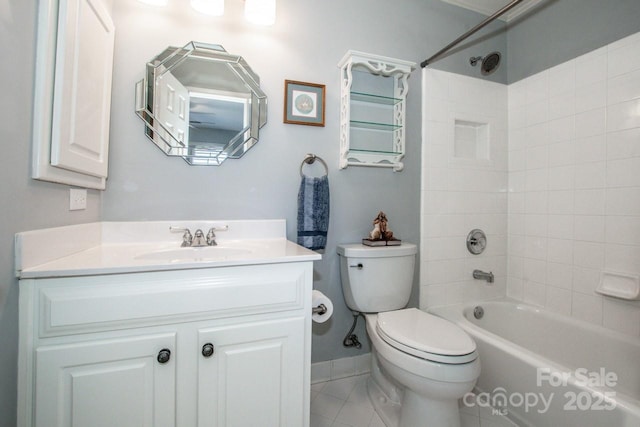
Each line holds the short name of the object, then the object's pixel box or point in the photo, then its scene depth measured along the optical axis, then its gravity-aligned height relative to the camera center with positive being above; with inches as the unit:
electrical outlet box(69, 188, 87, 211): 38.7 +2.1
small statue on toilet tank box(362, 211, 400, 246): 57.3 -3.5
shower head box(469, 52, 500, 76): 72.1 +42.6
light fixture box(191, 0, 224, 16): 48.5 +37.6
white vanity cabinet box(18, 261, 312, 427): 27.9 -15.5
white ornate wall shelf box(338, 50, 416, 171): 59.6 +25.2
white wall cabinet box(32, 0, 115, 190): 31.4 +15.8
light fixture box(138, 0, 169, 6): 47.3 +37.3
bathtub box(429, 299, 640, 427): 38.6 -25.8
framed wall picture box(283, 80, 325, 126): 56.9 +24.3
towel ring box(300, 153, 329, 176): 57.2 +12.2
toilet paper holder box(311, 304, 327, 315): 43.8 -14.8
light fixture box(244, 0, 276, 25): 51.1 +39.0
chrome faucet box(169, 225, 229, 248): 48.5 -4.1
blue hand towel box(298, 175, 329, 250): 53.6 +0.7
